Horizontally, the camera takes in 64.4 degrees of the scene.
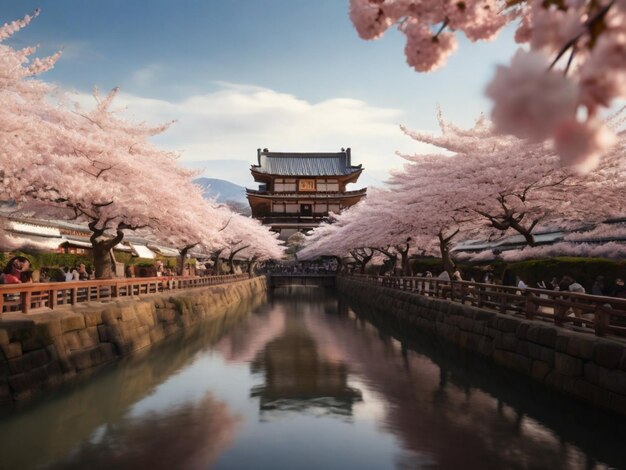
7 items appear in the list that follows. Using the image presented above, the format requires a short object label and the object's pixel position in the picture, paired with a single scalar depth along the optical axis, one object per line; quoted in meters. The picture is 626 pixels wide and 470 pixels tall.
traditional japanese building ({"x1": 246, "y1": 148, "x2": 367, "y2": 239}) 63.19
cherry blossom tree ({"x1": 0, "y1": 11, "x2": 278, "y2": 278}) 13.07
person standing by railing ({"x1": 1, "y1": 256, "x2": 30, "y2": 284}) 12.30
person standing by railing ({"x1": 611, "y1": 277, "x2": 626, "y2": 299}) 12.81
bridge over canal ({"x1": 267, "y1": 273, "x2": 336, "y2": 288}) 60.62
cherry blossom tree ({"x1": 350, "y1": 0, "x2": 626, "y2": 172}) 1.49
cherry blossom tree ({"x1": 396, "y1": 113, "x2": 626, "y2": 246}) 15.20
